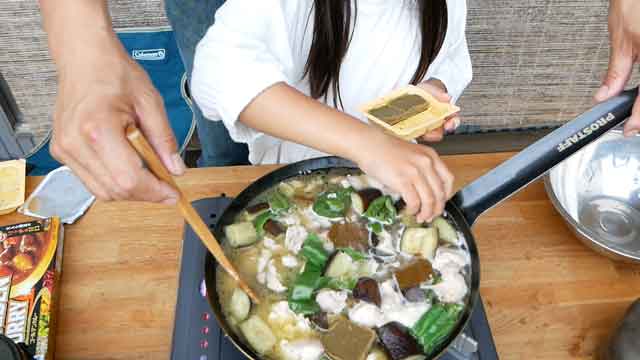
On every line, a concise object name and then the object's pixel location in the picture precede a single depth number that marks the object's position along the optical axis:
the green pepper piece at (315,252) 0.79
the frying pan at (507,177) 0.81
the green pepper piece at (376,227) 0.85
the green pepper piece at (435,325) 0.70
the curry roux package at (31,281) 0.80
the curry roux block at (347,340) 0.69
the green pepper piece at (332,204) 0.86
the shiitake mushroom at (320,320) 0.73
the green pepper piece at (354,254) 0.81
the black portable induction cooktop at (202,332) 0.74
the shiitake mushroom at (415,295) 0.76
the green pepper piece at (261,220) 0.82
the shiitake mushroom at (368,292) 0.75
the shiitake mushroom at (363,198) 0.87
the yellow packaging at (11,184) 1.00
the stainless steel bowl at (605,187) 1.02
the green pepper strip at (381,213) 0.86
